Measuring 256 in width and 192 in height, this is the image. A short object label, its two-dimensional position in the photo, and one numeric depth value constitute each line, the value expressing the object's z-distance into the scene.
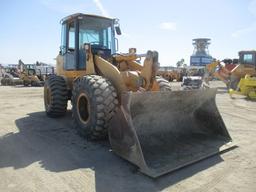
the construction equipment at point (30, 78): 17.87
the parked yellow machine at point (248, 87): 9.53
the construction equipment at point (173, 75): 24.10
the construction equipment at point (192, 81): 13.72
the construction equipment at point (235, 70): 12.77
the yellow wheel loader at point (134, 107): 3.07
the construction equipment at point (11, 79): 19.34
